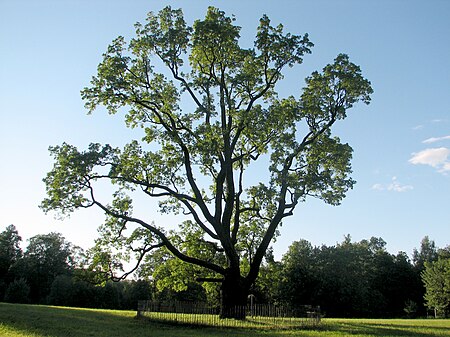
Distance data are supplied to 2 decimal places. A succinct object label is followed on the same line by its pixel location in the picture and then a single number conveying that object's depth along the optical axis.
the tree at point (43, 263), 68.56
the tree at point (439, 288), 59.03
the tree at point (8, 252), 67.69
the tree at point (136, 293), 73.06
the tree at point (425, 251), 103.69
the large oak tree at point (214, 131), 25.02
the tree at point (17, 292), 60.91
